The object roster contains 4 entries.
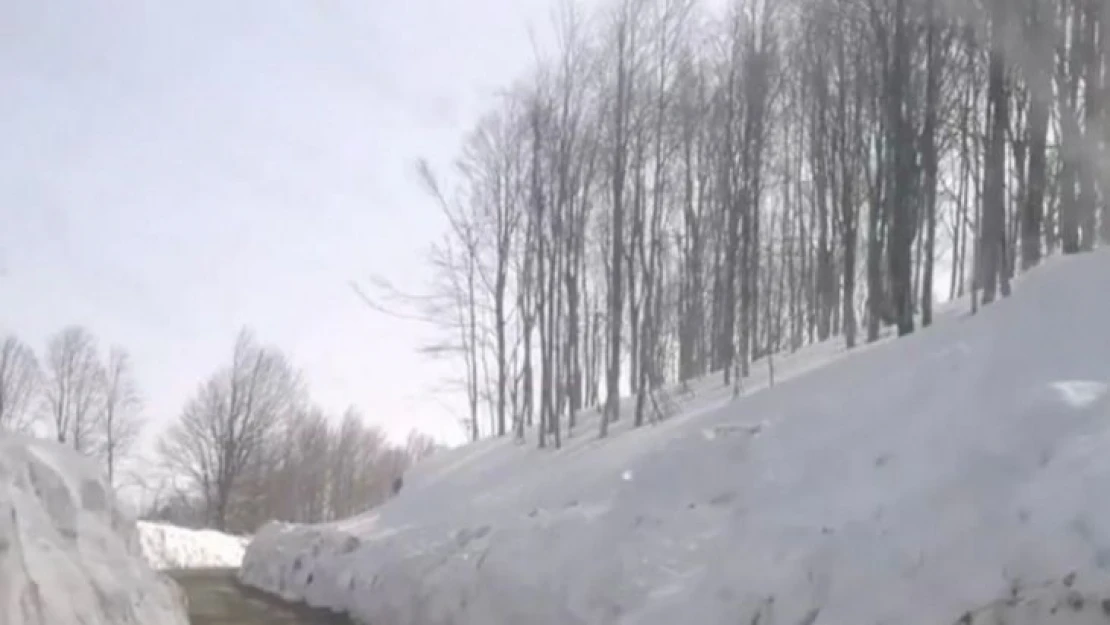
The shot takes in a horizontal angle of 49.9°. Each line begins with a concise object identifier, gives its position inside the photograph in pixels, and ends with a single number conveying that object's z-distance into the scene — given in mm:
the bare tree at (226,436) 57656
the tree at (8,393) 53372
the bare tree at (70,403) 55969
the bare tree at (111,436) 57250
